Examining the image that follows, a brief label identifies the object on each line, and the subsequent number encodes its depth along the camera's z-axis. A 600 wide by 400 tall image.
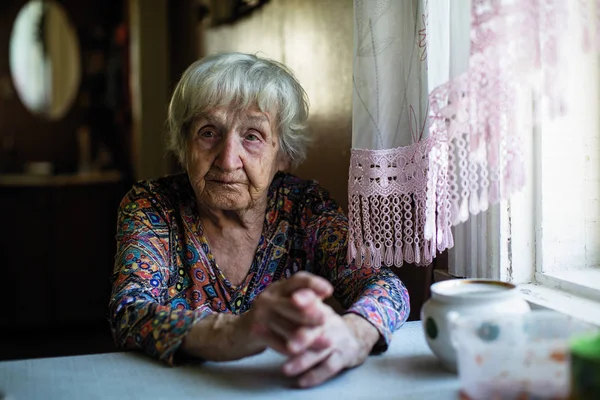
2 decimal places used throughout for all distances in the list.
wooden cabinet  3.90
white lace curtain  0.94
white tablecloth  0.93
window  1.28
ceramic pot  0.94
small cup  0.62
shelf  4.01
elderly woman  1.35
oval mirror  5.00
